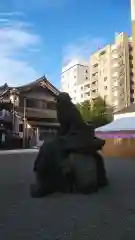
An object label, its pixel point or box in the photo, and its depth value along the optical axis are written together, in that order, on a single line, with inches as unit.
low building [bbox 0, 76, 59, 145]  841.3
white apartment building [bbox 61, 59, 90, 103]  1680.0
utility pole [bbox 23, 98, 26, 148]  828.7
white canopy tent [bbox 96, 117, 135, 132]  475.5
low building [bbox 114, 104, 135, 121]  558.7
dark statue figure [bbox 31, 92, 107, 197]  159.6
